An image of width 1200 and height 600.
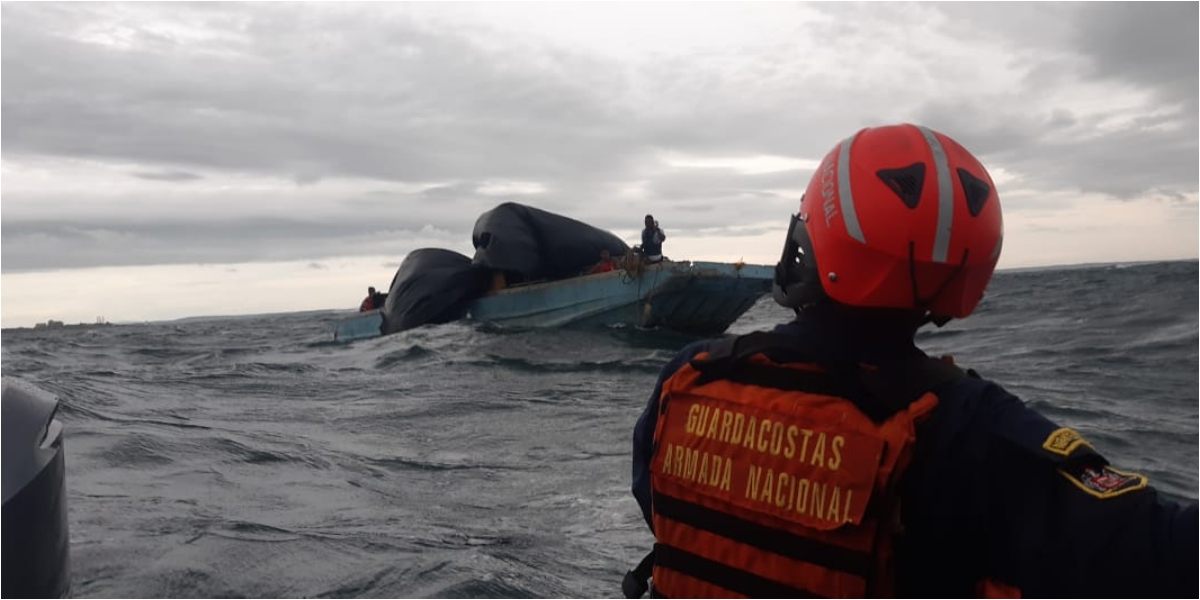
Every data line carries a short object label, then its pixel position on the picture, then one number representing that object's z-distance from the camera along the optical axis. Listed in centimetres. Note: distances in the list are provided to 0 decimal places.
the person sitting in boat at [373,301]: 2695
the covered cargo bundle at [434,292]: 2170
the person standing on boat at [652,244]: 1941
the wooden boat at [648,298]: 1886
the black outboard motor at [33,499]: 252
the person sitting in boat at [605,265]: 2031
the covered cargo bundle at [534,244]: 2081
